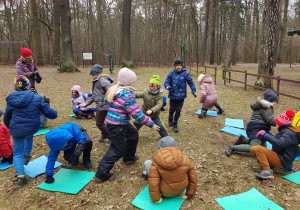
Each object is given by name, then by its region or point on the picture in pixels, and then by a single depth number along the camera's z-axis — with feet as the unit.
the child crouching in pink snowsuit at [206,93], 22.04
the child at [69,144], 11.05
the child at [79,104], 21.29
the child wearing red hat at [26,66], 18.45
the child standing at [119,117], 11.10
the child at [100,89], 14.80
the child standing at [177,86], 18.01
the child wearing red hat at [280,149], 11.46
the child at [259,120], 13.69
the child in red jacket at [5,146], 13.08
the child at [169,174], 9.50
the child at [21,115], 11.55
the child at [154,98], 15.37
